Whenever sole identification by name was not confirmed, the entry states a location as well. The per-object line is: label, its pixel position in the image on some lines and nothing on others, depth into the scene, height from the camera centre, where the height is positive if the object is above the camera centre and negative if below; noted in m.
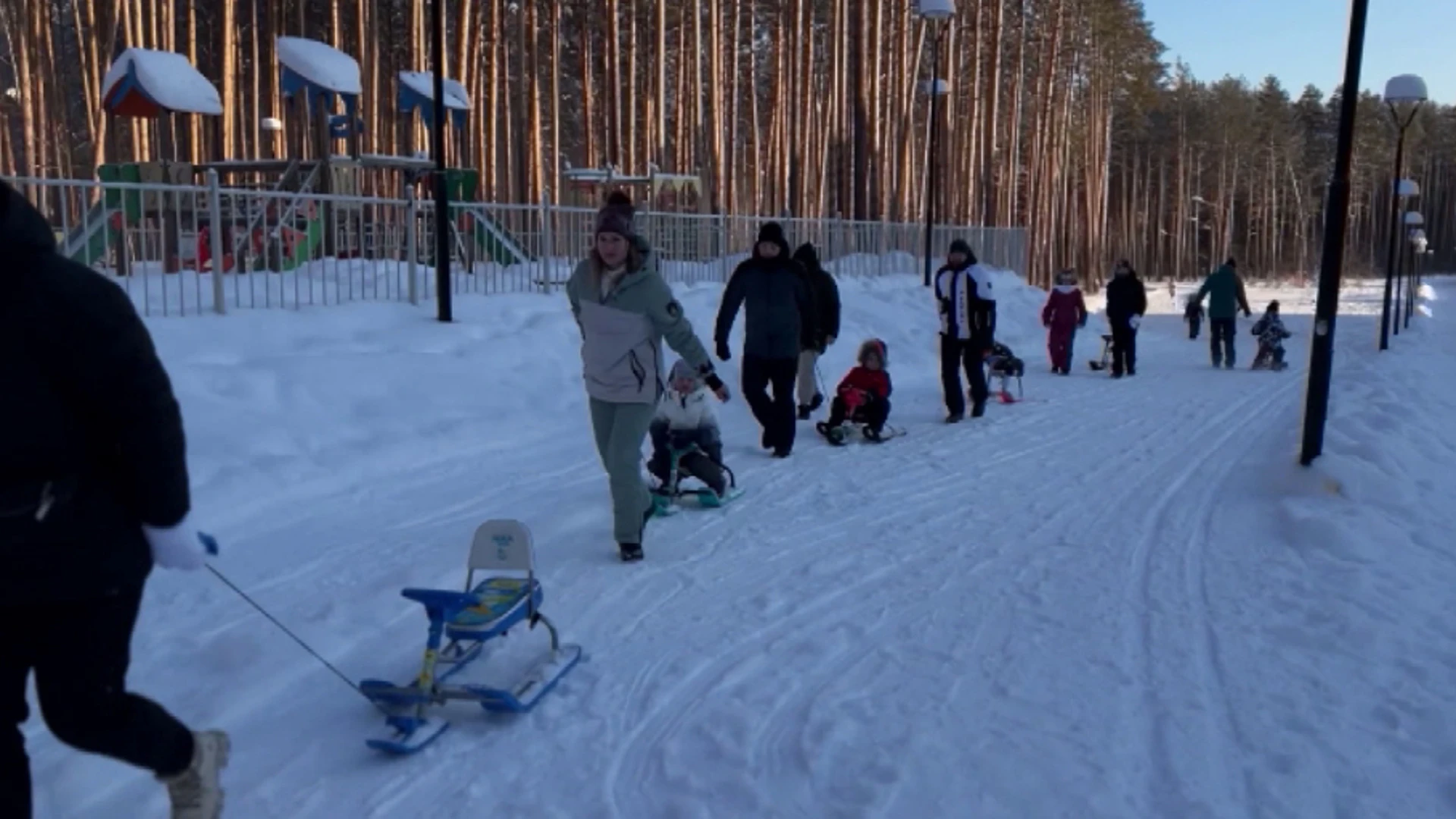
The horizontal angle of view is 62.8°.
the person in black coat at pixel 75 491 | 2.42 -0.53
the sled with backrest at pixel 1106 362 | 17.98 -1.67
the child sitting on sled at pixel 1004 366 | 13.88 -1.33
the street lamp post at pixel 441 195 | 11.88 +0.47
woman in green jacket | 5.97 -0.48
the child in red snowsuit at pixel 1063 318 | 17.34 -0.96
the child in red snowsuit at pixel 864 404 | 10.44 -1.35
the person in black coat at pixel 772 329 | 9.53 -0.65
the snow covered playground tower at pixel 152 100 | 14.91 +2.01
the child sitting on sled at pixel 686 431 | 7.65 -1.20
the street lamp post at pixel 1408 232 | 28.31 +0.80
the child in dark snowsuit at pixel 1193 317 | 26.09 -1.42
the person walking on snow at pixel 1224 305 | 18.69 -0.79
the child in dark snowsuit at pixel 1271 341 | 18.69 -1.34
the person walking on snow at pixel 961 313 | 11.67 -0.61
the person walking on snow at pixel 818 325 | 11.48 -0.75
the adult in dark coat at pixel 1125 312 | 17.16 -0.84
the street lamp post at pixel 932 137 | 21.64 +2.08
